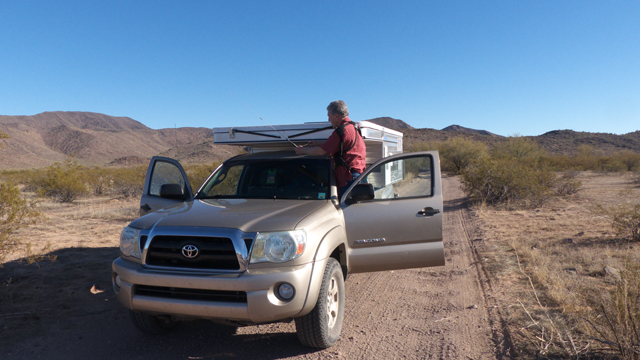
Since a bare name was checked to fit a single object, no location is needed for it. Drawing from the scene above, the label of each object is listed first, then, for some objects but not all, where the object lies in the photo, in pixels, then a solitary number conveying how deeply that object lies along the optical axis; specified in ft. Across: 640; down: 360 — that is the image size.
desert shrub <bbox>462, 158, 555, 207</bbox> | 38.75
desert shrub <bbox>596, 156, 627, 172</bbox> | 89.02
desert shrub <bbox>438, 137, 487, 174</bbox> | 96.11
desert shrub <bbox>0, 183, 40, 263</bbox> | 15.42
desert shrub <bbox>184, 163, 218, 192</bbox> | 49.01
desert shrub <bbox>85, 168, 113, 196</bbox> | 57.41
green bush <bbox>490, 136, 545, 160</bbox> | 96.78
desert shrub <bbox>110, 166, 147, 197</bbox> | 55.16
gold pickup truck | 9.41
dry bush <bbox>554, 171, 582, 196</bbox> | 46.85
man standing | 14.42
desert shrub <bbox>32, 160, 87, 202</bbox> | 49.52
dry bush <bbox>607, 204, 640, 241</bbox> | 22.50
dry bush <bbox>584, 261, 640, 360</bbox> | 9.26
